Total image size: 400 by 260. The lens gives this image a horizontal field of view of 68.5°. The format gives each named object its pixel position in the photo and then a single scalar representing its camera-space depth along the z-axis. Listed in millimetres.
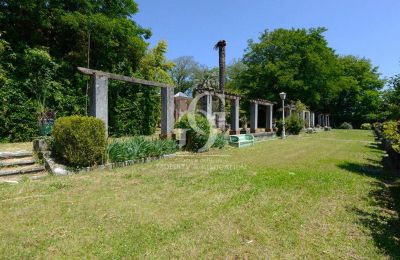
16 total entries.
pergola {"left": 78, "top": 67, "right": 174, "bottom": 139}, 9375
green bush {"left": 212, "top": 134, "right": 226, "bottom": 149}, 13727
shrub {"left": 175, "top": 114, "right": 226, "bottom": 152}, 12211
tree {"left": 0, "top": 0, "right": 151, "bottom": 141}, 13047
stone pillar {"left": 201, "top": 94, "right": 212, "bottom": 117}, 15158
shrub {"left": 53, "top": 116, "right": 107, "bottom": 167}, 7824
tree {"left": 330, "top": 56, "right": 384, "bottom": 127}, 48594
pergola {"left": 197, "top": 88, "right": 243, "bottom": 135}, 15172
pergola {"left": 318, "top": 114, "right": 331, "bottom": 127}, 43375
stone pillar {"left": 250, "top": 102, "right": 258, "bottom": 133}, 21469
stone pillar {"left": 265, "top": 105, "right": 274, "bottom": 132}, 24322
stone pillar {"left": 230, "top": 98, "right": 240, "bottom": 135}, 18750
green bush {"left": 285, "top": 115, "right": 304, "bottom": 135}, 24609
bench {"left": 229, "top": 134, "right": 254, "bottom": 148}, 15086
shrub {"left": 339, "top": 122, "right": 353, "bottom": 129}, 46781
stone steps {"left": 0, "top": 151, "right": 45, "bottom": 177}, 7152
